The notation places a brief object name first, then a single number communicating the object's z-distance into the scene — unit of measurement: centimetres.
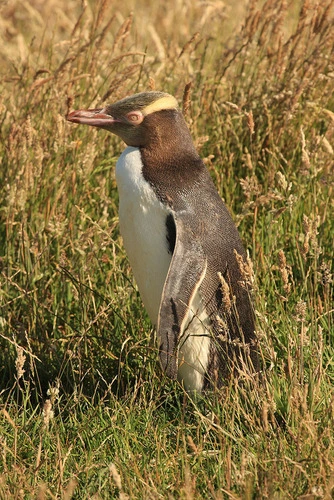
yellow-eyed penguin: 746
